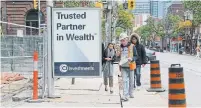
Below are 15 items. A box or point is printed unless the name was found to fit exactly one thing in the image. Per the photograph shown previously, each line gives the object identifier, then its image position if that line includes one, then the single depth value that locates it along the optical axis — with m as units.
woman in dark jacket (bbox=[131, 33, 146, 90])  15.49
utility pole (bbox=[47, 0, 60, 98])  12.39
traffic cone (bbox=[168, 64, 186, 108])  8.96
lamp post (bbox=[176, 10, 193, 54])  73.60
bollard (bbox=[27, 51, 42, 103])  11.88
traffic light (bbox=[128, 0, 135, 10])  31.11
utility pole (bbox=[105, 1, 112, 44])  17.81
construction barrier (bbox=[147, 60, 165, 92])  15.28
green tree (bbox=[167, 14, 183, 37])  98.41
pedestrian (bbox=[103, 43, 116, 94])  14.41
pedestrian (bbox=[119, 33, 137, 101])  12.47
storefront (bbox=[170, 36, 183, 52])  106.81
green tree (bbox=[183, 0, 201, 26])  69.12
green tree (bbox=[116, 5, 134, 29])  77.88
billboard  12.29
